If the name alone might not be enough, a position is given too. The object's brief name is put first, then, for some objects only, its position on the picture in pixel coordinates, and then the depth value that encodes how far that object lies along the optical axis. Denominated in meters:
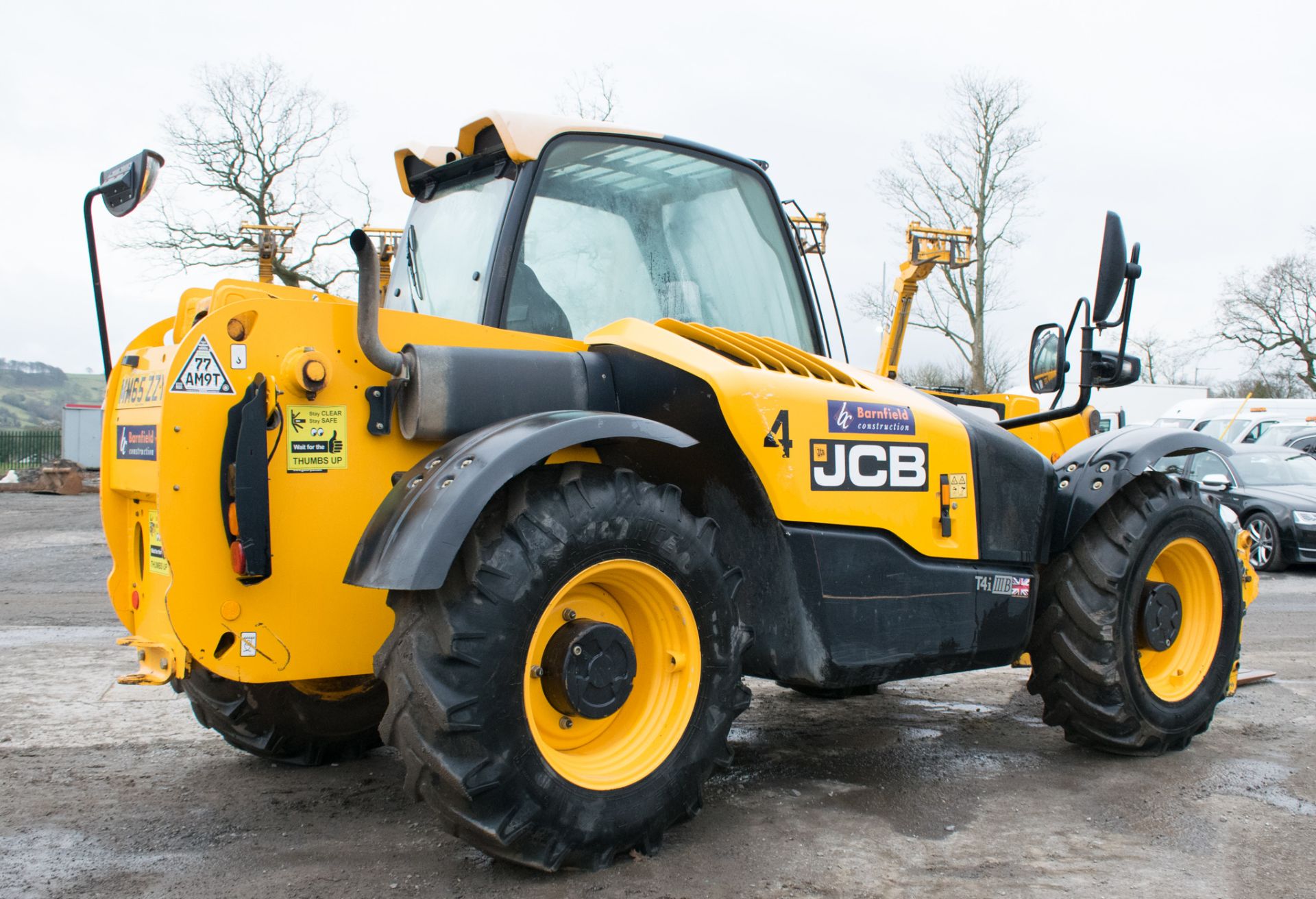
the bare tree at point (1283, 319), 44.53
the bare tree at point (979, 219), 31.53
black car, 12.59
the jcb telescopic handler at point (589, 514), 3.21
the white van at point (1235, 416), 20.47
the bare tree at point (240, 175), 25.58
